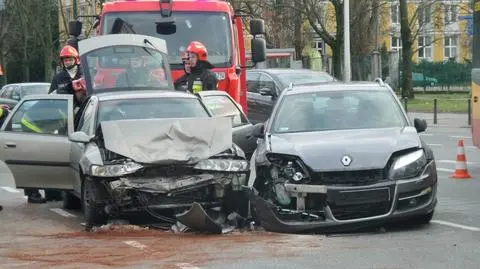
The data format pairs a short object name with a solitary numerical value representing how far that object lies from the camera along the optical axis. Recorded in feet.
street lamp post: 113.87
